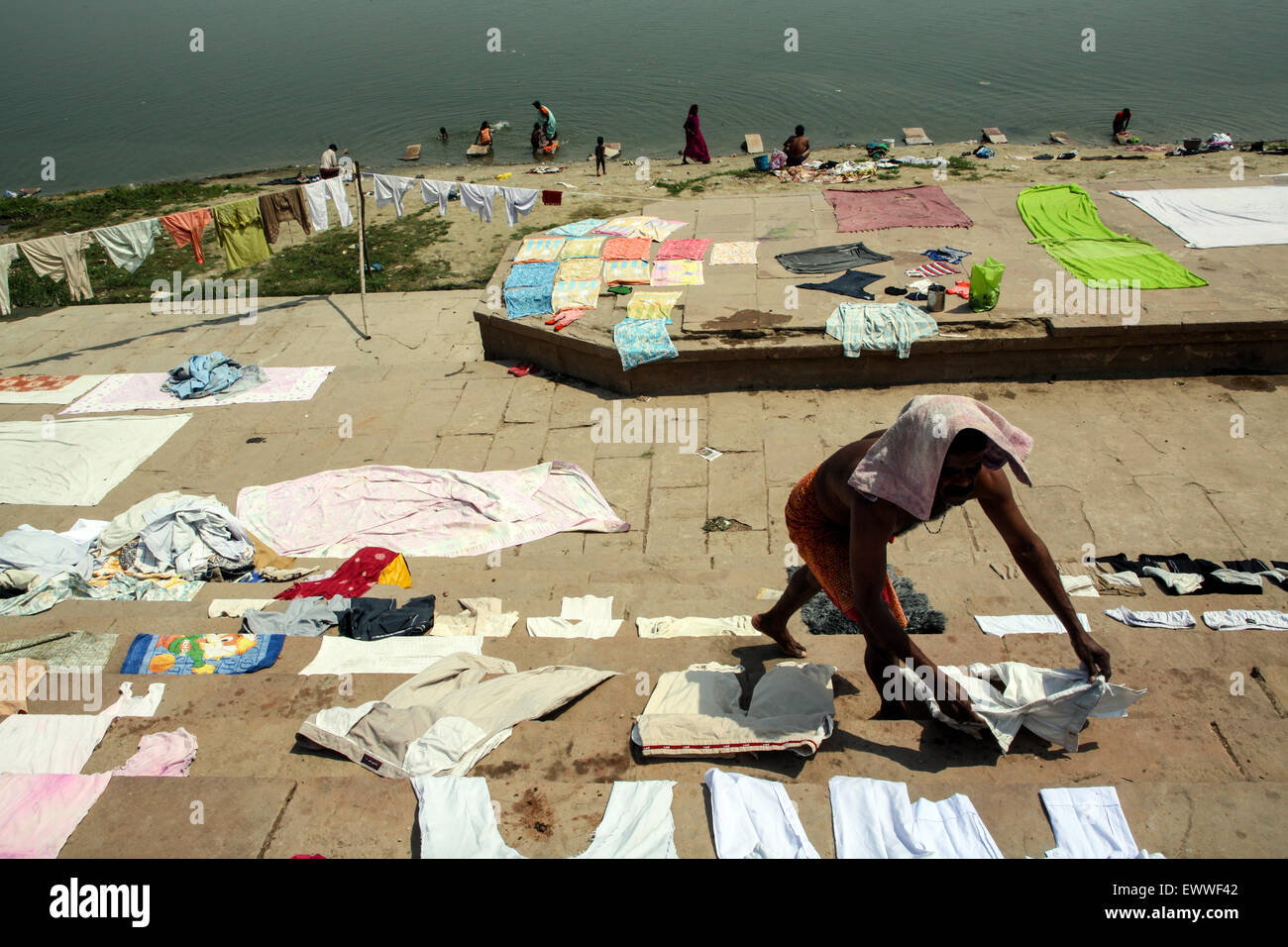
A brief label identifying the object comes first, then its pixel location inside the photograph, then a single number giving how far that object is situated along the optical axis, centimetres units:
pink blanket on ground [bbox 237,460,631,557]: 660
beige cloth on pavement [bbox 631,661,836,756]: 324
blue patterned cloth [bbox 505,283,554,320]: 898
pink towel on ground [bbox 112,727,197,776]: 345
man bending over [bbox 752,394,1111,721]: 289
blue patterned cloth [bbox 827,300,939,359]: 771
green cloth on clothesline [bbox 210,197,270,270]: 1071
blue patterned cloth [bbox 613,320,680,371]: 802
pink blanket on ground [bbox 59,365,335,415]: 909
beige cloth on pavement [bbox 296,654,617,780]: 332
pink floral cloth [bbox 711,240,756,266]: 953
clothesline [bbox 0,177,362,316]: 985
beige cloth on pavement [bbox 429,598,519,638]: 514
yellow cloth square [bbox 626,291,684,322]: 848
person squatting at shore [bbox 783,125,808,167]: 1474
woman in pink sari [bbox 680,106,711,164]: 1689
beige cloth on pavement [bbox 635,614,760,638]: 477
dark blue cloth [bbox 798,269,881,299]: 848
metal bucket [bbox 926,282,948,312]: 790
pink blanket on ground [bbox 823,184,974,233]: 1007
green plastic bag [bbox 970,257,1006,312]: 780
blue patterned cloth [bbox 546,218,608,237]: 1075
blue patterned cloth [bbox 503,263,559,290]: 940
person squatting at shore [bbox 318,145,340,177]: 1578
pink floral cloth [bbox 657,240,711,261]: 971
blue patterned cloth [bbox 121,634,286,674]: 454
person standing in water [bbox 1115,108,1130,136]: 1770
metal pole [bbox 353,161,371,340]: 1047
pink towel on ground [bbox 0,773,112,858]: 285
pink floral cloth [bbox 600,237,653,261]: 975
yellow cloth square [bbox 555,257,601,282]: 940
